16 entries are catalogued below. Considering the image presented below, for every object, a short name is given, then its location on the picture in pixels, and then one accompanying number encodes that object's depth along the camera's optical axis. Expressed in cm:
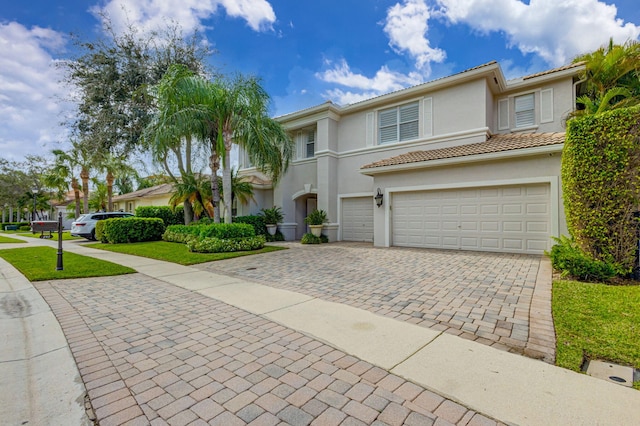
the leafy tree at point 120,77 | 1628
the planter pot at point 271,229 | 1599
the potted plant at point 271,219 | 1595
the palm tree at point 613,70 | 1042
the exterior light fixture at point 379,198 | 1263
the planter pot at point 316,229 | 1448
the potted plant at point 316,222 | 1450
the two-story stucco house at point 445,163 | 980
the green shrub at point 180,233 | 1301
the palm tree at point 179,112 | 1124
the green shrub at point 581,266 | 608
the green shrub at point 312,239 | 1406
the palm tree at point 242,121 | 1154
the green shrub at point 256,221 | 1562
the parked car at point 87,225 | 1633
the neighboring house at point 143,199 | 2516
